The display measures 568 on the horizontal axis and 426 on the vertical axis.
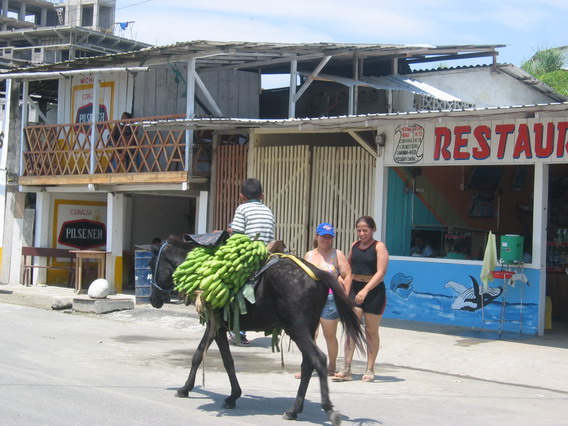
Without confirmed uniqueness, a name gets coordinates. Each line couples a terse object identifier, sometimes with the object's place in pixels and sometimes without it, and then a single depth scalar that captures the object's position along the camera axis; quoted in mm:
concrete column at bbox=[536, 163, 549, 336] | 12000
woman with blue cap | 8656
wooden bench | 20125
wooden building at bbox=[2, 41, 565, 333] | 14352
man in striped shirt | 7496
